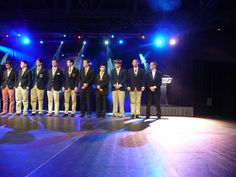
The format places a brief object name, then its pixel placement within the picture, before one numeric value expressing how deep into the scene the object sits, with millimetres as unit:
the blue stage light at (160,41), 9983
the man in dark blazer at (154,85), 8219
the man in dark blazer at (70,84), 8336
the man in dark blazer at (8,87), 8547
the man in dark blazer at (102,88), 8328
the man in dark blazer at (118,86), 8297
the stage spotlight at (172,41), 9850
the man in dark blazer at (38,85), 8414
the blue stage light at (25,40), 10519
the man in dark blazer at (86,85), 8312
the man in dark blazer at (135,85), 8203
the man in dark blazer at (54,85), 8359
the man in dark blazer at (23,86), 8414
